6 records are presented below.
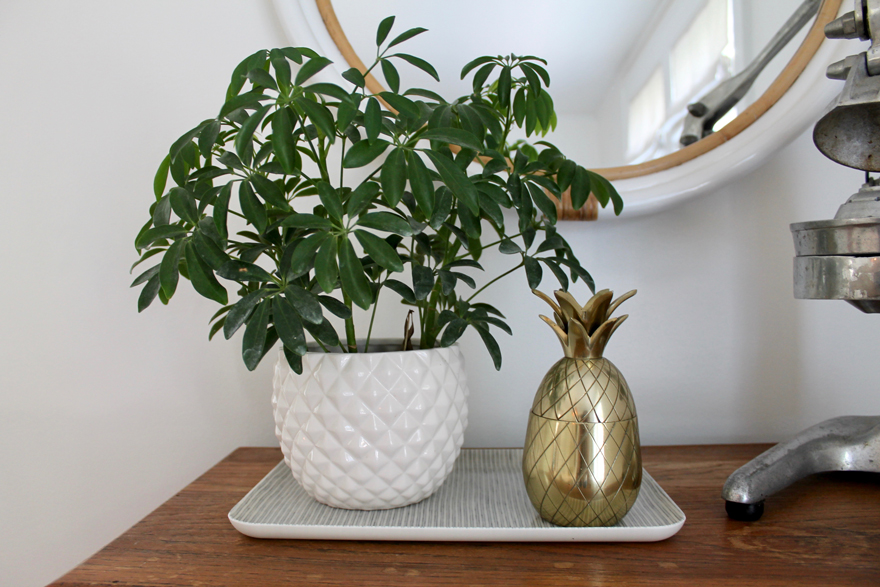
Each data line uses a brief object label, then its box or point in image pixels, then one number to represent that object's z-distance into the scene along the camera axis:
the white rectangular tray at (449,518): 0.58
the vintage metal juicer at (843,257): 0.54
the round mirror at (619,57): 0.88
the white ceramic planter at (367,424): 0.60
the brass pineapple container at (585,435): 0.57
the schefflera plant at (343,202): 0.51
